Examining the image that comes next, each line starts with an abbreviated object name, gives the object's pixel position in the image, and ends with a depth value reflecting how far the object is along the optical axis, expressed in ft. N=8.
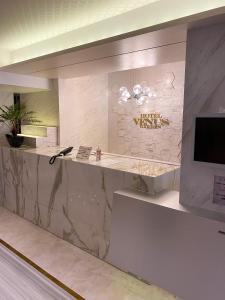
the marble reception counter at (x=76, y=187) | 7.46
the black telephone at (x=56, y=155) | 9.59
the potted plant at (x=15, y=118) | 12.47
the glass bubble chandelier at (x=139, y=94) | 13.46
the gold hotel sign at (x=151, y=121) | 16.13
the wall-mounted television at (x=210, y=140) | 5.02
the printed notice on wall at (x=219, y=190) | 5.28
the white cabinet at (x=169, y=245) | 5.00
